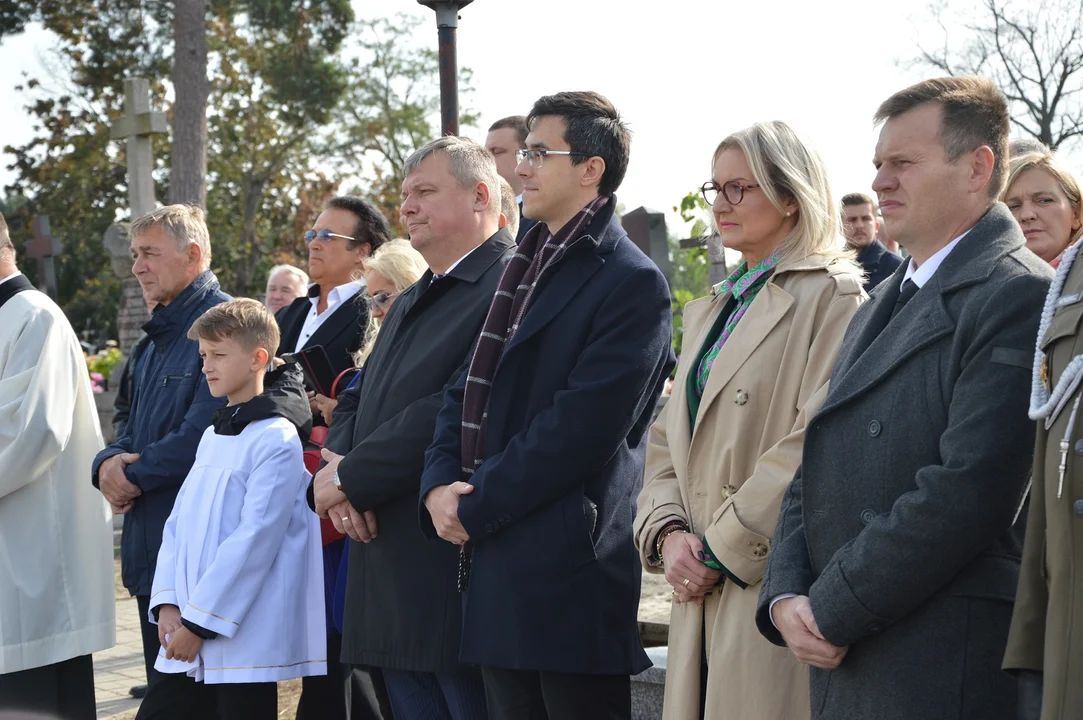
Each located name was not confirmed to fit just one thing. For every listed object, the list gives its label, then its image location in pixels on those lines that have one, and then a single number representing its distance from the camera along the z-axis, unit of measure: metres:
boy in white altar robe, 4.00
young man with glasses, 3.14
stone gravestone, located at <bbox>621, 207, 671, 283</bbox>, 8.37
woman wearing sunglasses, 4.77
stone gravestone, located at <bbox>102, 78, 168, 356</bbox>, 14.80
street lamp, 5.39
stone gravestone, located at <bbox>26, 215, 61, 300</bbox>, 15.87
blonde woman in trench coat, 2.86
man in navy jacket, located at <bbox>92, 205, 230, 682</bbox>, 4.55
